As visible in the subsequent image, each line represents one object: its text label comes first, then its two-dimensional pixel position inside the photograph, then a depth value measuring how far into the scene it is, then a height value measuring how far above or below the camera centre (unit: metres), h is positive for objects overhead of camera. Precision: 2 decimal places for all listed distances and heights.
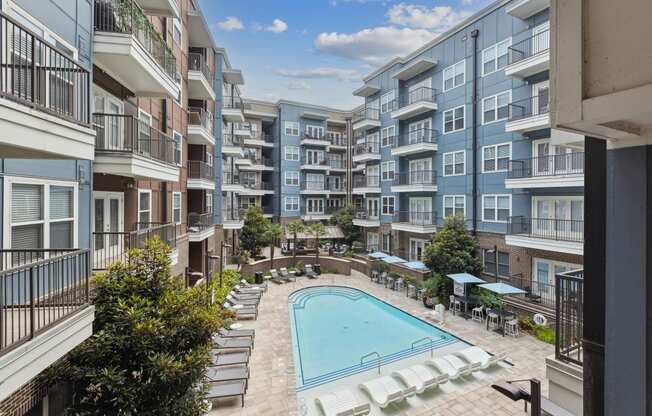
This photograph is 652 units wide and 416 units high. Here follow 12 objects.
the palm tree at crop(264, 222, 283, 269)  25.56 -2.44
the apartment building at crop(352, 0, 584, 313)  15.88 +3.53
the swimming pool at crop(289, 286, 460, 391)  12.70 -6.16
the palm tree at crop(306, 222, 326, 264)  29.20 -2.26
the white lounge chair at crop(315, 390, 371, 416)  8.88 -5.59
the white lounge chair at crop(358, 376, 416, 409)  9.62 -5.64
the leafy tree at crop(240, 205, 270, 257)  27.44 -2.37
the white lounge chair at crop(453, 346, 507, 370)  11.53 -5.47
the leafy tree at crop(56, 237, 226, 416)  5.74 -2.72
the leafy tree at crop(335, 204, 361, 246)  32.31 -2.15
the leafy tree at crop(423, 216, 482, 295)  18.05 -2.65
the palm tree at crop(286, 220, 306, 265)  26.72 -2.08
